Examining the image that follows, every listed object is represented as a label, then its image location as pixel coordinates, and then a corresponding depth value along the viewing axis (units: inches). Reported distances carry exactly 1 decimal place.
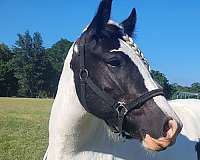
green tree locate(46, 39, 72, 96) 3413.1
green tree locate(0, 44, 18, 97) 3080.7
